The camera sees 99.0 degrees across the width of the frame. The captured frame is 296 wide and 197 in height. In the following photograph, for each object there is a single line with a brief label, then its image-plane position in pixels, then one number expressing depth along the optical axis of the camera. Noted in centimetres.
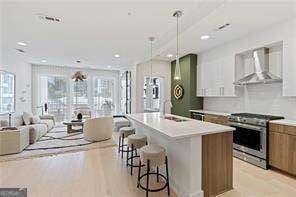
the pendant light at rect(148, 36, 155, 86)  312
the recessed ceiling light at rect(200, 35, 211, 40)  305
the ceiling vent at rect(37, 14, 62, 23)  228
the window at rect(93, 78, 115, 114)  677
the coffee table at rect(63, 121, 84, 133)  422
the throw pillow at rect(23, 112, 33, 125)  399
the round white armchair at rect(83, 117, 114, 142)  362
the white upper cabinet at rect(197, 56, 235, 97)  337
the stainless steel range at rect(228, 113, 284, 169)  243
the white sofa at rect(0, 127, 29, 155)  284
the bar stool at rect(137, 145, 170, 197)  173
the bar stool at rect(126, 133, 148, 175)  228
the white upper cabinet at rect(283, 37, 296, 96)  233
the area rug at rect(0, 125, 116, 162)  289
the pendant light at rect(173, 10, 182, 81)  217
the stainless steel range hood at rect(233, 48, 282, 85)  268
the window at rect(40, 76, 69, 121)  605
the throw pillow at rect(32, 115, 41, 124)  415
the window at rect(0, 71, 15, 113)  388
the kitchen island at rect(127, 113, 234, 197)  161
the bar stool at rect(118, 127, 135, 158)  286
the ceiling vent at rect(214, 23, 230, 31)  255
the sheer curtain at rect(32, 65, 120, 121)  588
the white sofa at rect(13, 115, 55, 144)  348
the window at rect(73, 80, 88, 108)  640
